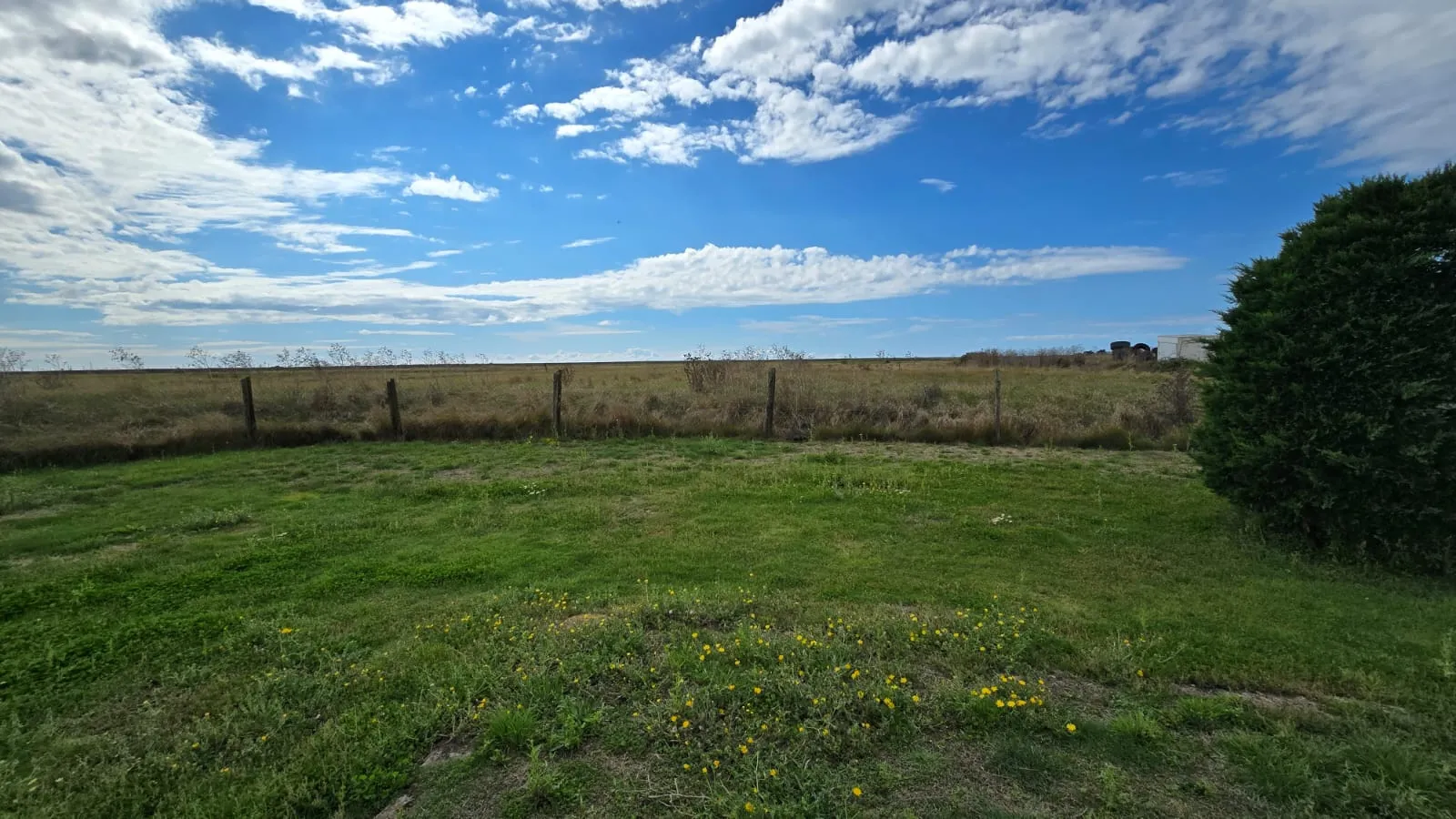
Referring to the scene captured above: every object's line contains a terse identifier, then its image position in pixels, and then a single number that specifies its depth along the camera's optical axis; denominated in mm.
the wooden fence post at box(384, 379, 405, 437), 14250
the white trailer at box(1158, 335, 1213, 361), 36844
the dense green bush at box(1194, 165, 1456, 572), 5375
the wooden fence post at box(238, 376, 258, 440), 13338
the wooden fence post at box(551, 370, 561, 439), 14609
